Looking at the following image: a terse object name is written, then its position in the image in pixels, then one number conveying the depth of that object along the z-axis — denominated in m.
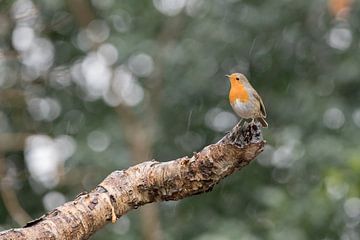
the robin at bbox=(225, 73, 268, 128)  7.91
